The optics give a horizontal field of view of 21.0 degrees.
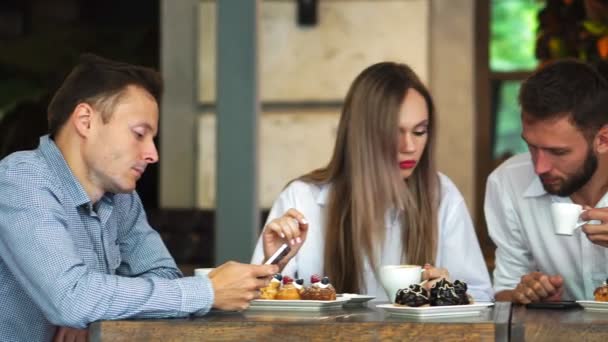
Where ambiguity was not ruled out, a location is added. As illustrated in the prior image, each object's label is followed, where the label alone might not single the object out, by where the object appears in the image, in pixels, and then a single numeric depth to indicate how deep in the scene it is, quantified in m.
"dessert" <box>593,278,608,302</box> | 3.97
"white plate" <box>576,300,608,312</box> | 3.87
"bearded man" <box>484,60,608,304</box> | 4.80
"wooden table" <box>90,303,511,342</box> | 3.37
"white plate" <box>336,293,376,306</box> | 4.08
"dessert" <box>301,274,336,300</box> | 3.92
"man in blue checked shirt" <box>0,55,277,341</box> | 3.58
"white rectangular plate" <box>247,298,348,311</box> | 3.83
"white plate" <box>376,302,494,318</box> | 3.56
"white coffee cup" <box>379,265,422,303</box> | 3.97
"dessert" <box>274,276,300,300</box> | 3.94
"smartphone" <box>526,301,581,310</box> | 4.03
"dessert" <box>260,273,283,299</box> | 3.96
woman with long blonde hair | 4.92
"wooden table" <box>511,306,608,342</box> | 3.40
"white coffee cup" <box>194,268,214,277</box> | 3.85
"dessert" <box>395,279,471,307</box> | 3.68
